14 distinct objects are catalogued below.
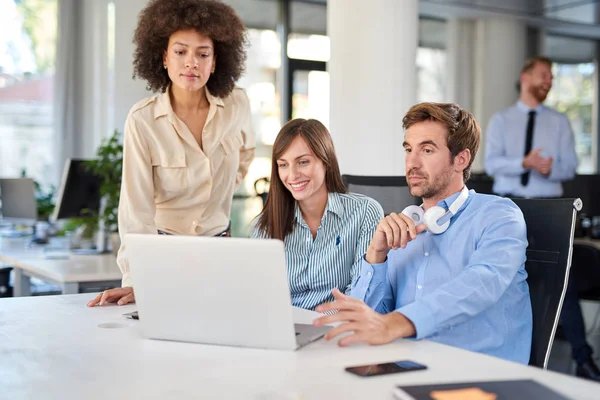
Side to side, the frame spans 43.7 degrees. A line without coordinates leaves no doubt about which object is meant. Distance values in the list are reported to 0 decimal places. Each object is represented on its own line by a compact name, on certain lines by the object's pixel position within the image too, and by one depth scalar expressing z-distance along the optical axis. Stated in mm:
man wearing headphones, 1638
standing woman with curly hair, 2666
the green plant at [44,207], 5738
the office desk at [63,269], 3490
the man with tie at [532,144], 4938
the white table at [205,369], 1267
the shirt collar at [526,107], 5150
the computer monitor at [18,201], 5391
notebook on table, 1177
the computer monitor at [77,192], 4738
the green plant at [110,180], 4305
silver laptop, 1458
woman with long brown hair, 2340
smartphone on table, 1348
